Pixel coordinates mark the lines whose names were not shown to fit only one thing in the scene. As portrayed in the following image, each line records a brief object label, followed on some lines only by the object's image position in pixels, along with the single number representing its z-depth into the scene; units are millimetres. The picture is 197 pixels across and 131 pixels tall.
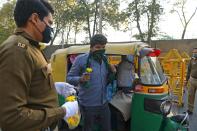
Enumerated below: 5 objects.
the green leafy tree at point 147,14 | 14970
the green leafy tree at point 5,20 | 16590
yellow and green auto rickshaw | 2528
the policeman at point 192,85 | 4375
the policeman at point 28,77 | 911
